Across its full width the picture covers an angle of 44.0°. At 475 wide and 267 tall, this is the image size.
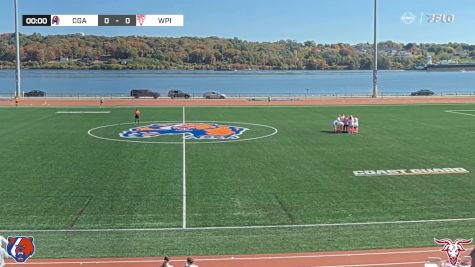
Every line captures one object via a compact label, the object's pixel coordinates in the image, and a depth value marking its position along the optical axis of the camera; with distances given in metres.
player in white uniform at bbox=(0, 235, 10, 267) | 12.46
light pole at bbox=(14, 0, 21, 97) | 71.75
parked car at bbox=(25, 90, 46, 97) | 87.88
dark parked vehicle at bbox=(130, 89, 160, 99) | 89.88
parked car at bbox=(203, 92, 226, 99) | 86.62
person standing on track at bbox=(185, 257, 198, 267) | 11.94
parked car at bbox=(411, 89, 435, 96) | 93.65
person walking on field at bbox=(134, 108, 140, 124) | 46.47
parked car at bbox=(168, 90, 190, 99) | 87.49
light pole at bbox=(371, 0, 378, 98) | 75.09
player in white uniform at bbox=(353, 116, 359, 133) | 41.44
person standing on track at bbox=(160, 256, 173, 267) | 12.31
